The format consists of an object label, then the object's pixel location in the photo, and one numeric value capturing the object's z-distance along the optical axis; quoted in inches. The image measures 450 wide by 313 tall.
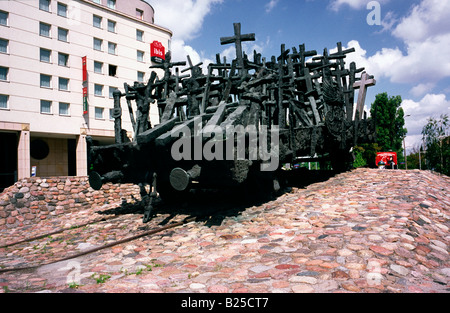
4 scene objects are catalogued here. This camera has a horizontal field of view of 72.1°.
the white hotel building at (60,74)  908.0
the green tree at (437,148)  659.2
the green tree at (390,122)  1313.7
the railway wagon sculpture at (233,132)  248.7
